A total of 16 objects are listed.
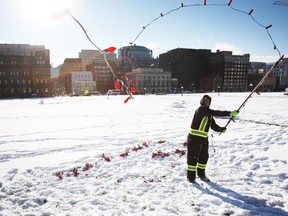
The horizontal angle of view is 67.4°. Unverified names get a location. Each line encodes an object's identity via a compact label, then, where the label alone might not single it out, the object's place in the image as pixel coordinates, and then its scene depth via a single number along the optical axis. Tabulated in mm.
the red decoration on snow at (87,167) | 6477
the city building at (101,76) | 132875
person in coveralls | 5425
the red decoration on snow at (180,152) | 7727
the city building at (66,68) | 160025
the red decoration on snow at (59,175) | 5940
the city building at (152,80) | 114062
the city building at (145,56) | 160738
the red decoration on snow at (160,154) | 7547
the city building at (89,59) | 186250
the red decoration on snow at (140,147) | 8286
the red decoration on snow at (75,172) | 6127
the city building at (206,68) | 142500
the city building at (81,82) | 116662
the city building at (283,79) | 141250
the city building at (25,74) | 81438
